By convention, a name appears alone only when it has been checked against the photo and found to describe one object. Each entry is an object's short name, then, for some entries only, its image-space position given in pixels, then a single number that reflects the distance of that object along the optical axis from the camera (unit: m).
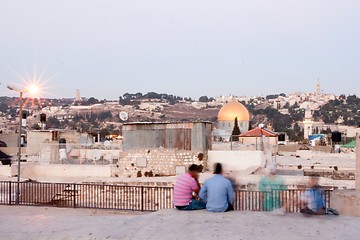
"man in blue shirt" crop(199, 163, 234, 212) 11.47
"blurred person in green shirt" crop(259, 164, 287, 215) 12.64
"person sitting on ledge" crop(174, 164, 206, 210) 11.99
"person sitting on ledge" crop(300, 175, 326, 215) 11.70
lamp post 21.34
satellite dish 46.75
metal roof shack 27.73
